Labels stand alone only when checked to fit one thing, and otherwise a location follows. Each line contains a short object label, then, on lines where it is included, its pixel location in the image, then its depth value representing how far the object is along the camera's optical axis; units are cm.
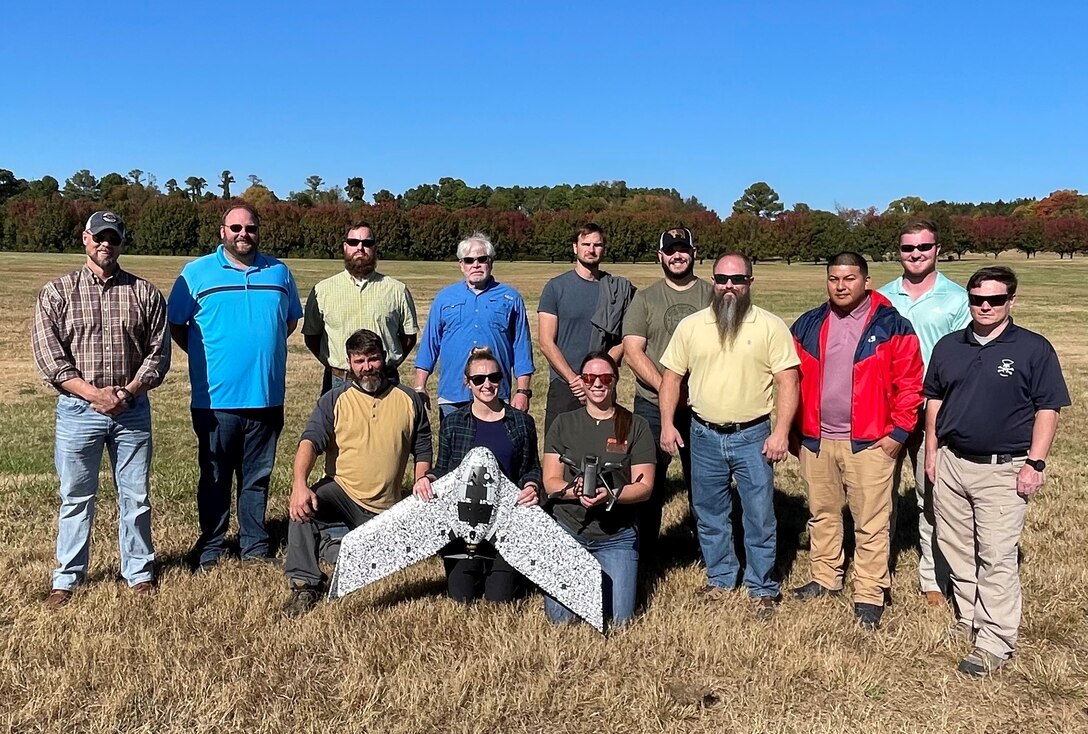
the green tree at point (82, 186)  13625
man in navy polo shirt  440
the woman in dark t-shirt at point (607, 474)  509
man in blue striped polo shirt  568
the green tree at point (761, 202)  15750
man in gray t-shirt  625
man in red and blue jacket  507
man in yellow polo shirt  518
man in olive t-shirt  586
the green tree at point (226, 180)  14800
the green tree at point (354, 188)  14850
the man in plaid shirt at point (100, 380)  500
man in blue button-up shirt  606
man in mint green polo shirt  539
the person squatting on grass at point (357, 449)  534
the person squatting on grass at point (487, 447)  524
